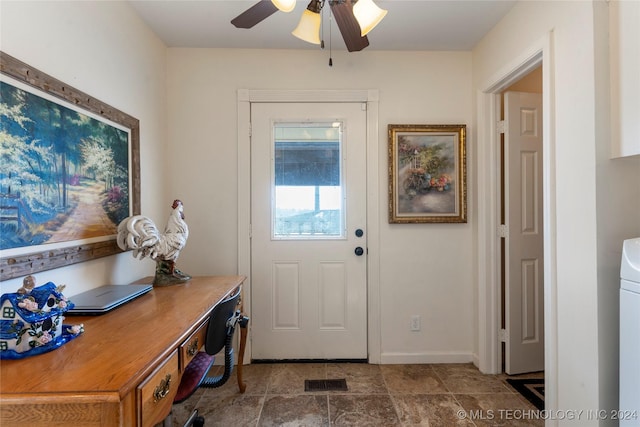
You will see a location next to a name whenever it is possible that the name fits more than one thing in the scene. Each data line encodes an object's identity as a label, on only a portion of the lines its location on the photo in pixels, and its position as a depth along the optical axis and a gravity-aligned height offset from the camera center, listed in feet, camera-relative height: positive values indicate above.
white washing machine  3.67 -1.54
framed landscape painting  3.50 +0.62
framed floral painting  7.52 +0.90
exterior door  7.59 -0.48
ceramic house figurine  2.90 -1.06
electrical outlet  7.68 -2.78
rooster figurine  5.17 -0.46
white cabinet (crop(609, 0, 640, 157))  3.89 +1.84
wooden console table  2.44 -1.41
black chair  4.29 -2.05
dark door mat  6.15 -3.87
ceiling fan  4.17 +2.91
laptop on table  4.05 -1.22
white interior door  6.97 -0.41
